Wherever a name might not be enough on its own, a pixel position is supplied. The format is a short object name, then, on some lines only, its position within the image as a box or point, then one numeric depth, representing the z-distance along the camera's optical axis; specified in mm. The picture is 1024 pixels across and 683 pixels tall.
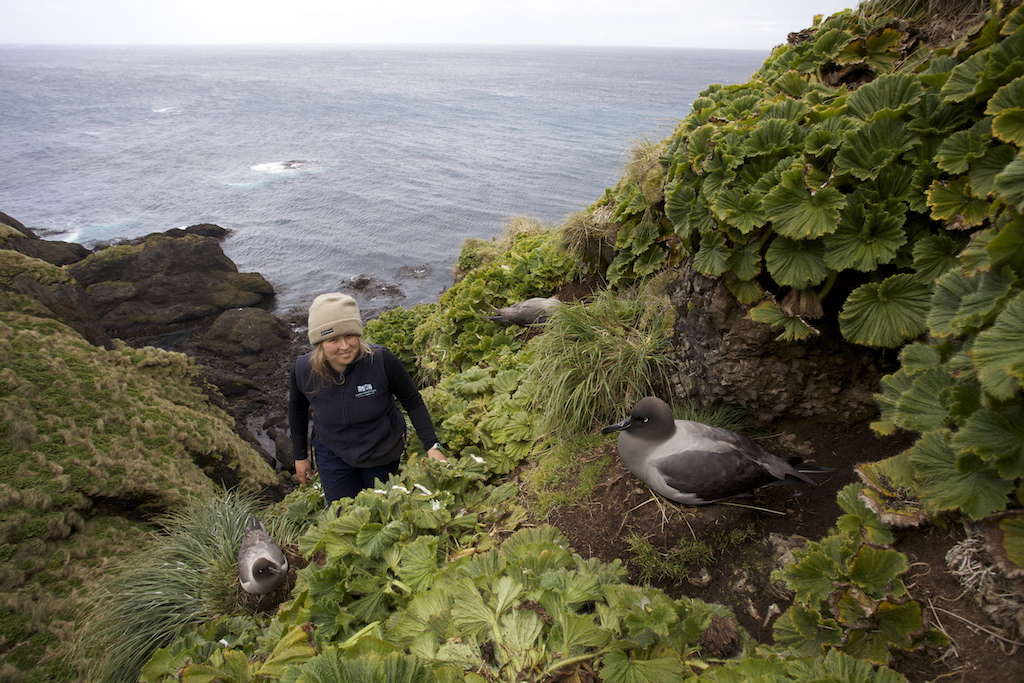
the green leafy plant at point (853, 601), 1925
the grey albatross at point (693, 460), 3203
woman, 3564
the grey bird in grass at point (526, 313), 6371
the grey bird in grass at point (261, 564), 3939
